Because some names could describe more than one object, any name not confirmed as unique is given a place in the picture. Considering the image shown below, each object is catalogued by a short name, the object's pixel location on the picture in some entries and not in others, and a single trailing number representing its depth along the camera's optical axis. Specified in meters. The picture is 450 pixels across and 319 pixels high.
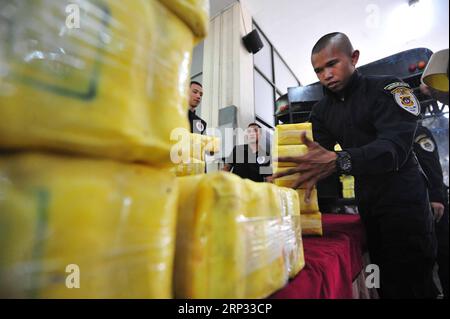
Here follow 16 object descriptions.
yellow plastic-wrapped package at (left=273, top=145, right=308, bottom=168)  1.17
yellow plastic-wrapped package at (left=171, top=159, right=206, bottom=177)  0.93
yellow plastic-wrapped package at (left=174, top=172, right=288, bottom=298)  0.36
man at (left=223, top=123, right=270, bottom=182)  2.23
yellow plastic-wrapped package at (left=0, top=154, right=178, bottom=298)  0.25
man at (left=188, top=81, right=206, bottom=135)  1.90
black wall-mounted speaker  3.37
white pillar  3.30
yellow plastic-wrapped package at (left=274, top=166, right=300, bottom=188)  1.04
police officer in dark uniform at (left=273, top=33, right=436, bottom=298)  0.88
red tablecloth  0.54
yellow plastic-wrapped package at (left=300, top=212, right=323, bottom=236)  1.01
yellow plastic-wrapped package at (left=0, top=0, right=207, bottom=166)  0.25
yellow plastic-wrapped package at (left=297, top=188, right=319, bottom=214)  1.00
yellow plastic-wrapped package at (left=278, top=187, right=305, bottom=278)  0.57
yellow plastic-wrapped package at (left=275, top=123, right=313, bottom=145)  1.22
